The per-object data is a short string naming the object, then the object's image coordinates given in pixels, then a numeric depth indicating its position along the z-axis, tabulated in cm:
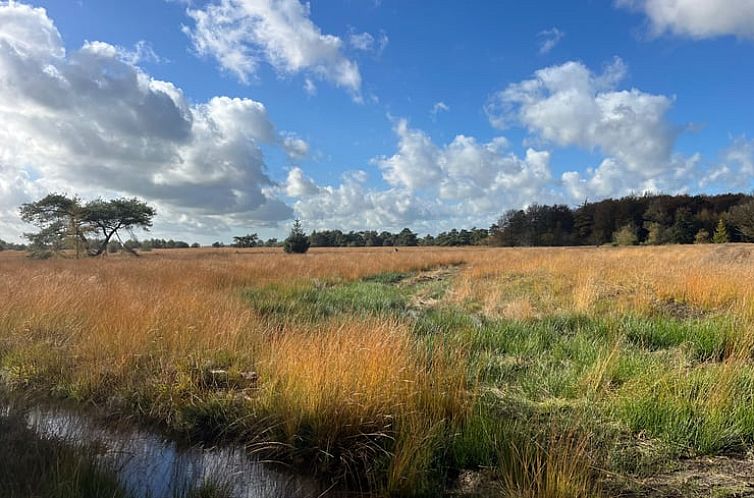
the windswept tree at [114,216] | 3359
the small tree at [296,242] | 4403
